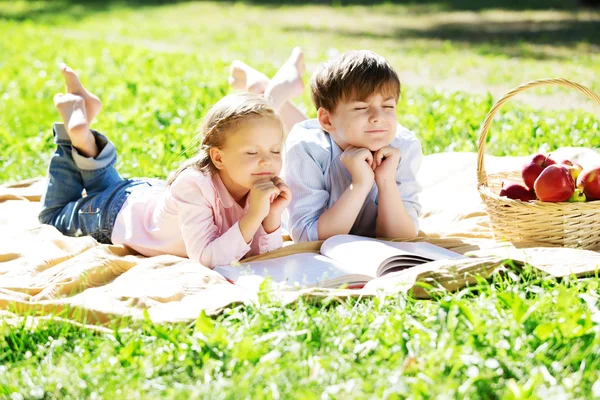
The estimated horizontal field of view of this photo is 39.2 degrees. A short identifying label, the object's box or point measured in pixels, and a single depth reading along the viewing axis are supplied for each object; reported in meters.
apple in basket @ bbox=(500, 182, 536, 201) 3.93
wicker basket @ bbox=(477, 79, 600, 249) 3.72
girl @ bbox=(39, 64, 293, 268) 3.73
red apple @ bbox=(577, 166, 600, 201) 3.81
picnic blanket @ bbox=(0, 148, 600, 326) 3.14
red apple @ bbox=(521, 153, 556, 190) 3.92
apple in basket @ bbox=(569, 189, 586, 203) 3.78
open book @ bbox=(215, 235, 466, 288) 3.48
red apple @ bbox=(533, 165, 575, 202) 3.72
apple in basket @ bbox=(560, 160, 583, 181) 3.97
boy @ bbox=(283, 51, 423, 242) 3.95
